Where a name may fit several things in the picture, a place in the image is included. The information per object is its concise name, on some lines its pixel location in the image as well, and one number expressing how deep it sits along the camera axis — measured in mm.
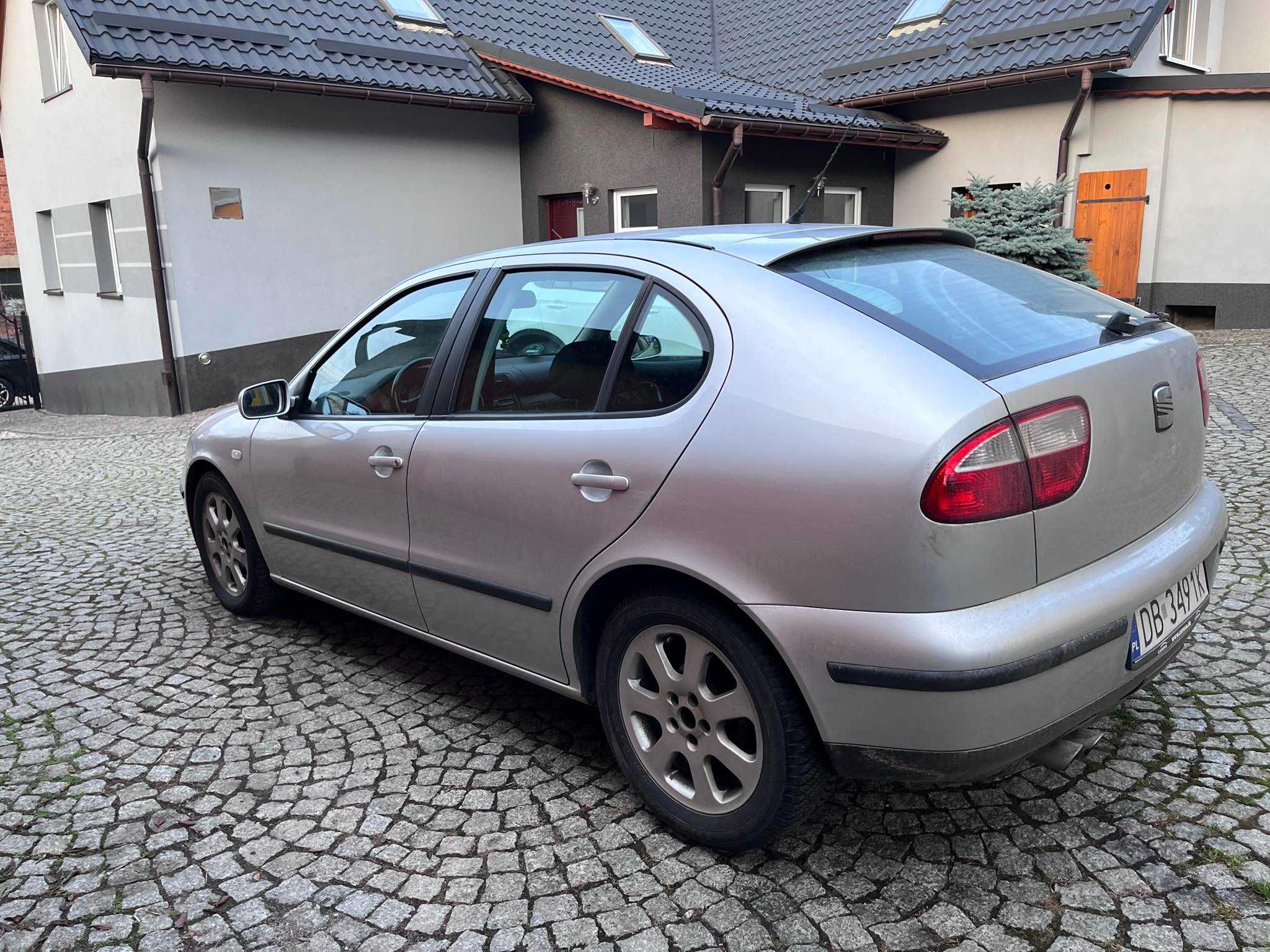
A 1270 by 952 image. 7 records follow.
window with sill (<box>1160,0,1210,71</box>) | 14719
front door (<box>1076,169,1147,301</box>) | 13227
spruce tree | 11812
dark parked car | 17891
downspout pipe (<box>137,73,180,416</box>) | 11148
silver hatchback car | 2227
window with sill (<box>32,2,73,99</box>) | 14539
